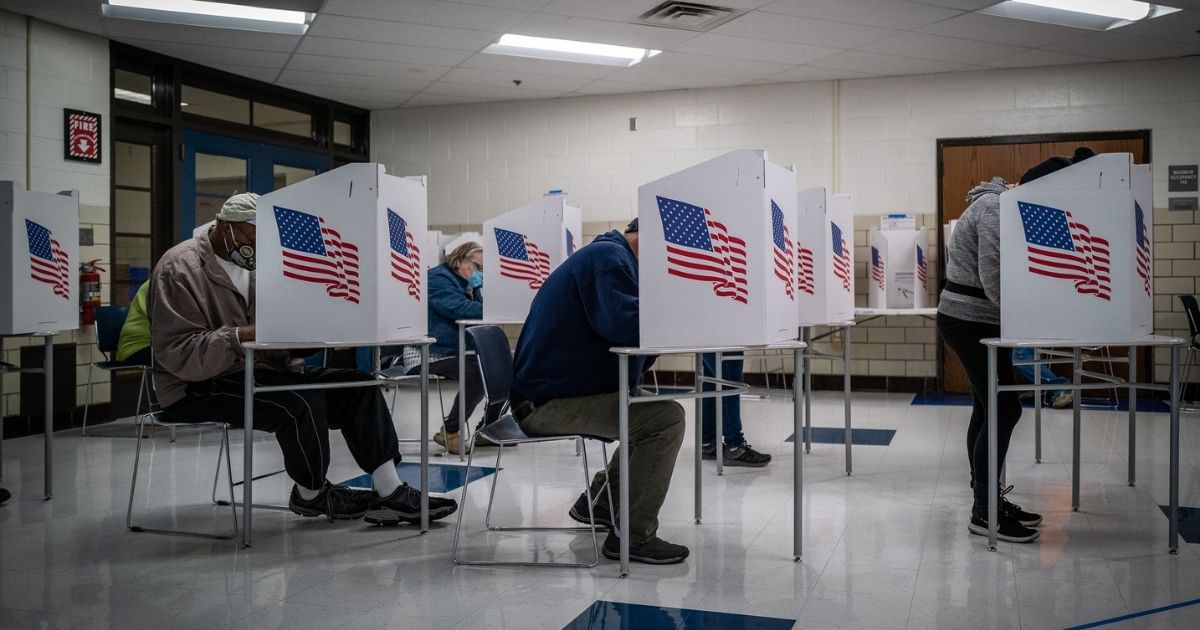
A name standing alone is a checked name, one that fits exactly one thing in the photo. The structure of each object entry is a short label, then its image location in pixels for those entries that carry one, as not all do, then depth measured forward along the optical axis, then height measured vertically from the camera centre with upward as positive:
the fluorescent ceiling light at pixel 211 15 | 5.30 +1.74
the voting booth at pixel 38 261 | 3.71 +0.23
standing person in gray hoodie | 2.96 +0.01
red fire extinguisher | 5.61 +0.17
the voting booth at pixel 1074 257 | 2.80 +0.18
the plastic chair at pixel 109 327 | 5.10 -0.04
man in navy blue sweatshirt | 2.74 -0.20
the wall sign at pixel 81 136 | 5.55 +1.08
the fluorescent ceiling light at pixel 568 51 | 6.29 +1.81
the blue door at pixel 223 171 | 6.50 +1.08
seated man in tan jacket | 2.98 -0.20
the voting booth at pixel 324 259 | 2.92 +0.18
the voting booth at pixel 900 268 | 6.59 +0.35
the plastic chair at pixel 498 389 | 2.78 -0.23
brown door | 6.65 +1.13
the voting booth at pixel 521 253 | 4.90 +0.34
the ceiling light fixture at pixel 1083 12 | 5.41 +1.76
